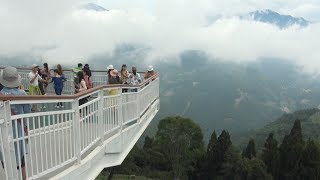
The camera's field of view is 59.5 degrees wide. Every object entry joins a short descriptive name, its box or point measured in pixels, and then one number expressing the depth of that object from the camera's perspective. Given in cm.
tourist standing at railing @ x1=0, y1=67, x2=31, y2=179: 347
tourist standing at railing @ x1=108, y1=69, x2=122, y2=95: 857
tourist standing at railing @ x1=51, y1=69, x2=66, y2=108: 911
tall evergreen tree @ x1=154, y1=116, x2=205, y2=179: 4768
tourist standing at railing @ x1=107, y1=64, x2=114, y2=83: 884
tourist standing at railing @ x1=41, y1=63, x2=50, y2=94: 975
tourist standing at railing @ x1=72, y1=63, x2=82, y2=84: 895
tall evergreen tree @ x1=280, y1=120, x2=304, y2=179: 4447
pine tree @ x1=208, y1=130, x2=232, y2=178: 4634
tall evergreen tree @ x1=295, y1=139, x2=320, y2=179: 4344
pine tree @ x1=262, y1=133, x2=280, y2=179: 4478
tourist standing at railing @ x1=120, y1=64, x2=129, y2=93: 980
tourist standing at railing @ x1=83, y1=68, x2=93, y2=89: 840
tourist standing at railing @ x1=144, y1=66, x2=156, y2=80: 1067
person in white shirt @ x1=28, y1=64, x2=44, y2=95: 852
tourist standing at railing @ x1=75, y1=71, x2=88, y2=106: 725
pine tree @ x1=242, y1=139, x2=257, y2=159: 4917
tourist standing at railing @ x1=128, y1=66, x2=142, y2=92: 999
